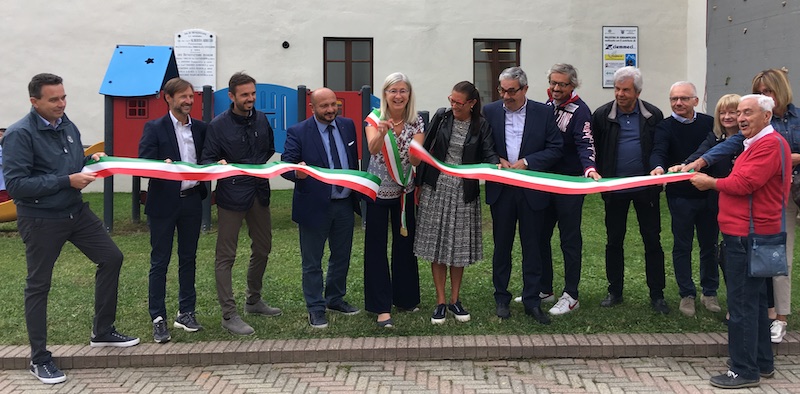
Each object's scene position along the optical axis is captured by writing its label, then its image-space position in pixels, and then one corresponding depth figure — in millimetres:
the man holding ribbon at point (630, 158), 5918
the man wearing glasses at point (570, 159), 5957
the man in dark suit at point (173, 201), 5500
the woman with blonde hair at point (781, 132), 5262
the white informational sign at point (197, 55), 15500
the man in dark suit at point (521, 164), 5777
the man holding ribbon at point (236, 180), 5648
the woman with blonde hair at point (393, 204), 5516
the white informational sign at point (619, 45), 16172
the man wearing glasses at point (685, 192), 5836
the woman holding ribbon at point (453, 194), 5754
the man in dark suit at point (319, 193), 5730
